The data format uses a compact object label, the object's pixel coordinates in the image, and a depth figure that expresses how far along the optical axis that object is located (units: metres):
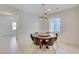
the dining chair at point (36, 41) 1.22
